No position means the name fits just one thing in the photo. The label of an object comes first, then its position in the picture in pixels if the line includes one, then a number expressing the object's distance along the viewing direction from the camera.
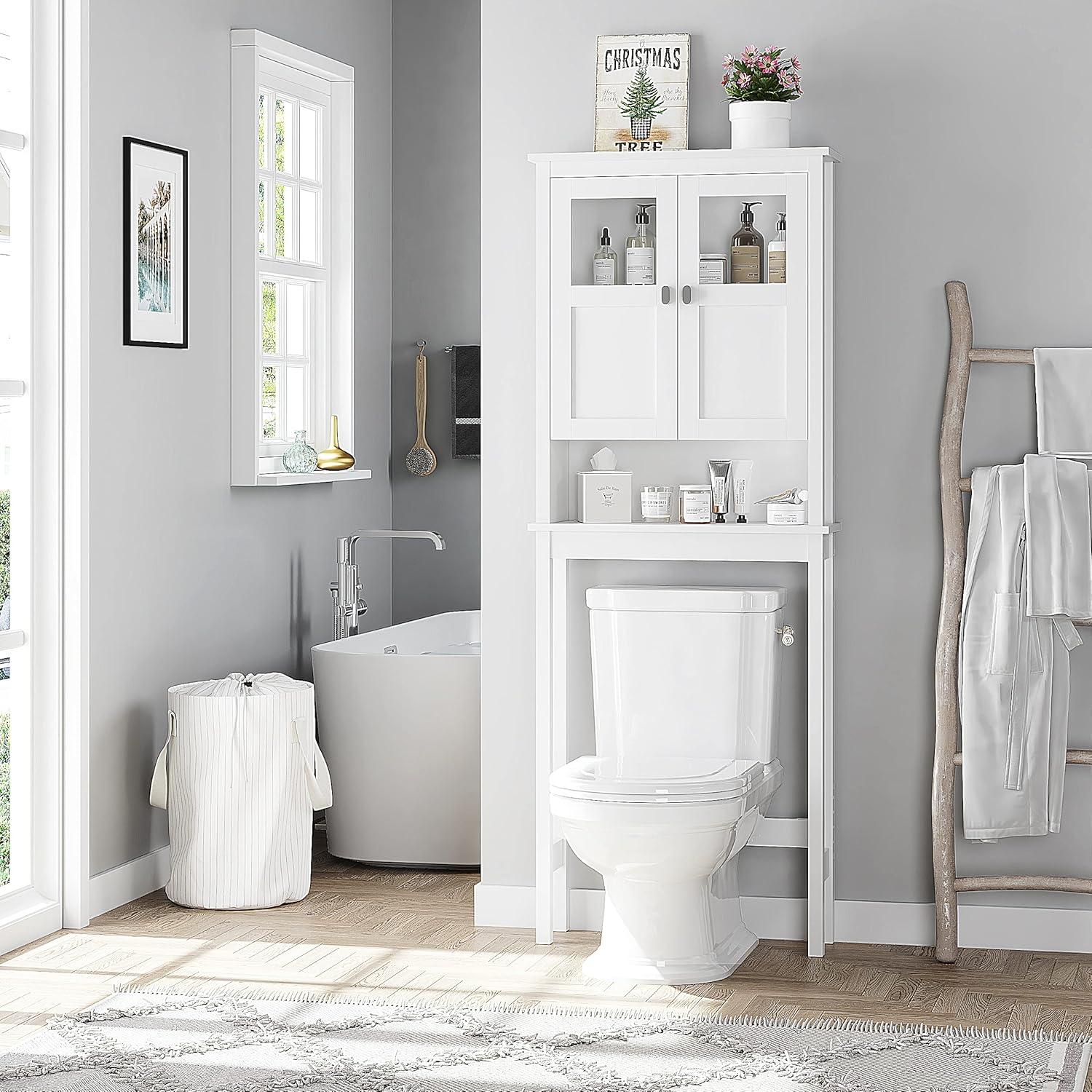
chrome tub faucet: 5.18
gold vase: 5.27
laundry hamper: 4.17
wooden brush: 5.79
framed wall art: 4.23
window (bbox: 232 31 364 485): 4.80
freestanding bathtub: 4.56
